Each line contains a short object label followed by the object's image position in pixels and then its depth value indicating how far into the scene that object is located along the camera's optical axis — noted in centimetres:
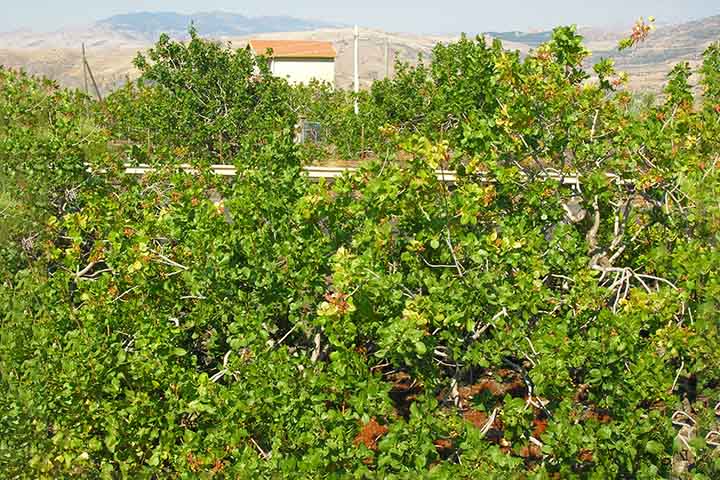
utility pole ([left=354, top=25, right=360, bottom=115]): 3365
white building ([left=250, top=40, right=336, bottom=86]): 6231
